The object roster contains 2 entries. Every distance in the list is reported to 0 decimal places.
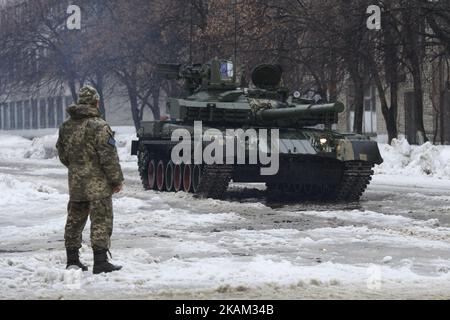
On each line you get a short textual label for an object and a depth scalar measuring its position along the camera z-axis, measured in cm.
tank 3472
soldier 1759
